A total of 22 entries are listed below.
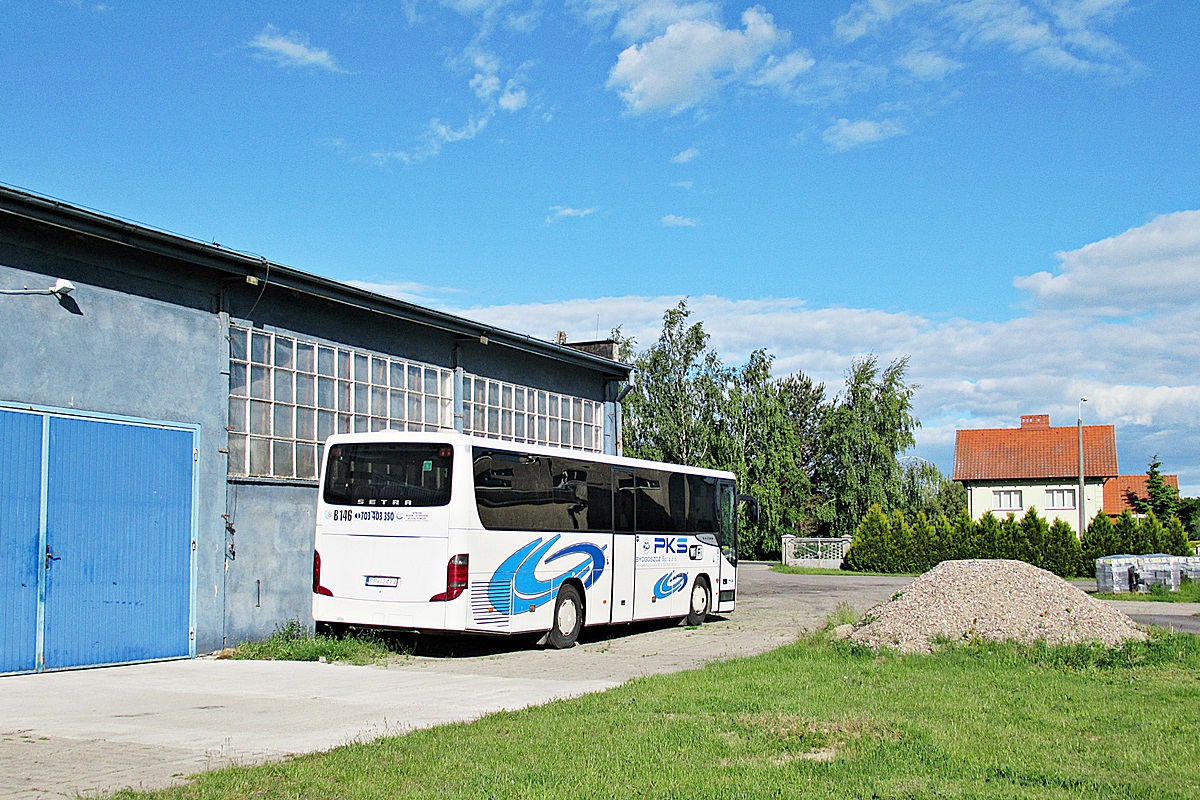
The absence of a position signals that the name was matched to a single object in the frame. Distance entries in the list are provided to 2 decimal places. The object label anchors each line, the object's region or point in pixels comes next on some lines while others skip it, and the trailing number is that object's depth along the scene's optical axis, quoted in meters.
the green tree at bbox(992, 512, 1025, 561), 42.00
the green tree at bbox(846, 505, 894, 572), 45.19
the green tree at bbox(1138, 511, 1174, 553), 39.72
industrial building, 13.18
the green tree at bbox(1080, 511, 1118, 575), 40.62
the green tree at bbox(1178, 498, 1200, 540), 75.38
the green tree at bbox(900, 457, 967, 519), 55.25
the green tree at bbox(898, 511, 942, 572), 44.28
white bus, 15.13
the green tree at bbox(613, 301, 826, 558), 51.41
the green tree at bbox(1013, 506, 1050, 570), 41.50
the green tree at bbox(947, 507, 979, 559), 42.91
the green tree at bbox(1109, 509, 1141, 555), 39.97
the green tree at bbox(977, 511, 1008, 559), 42.47
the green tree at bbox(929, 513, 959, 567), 43.53
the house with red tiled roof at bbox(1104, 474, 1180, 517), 82.06
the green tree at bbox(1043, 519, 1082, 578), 41.09
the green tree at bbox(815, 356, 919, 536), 54.22
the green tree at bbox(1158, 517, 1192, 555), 39.62
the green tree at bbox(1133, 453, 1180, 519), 74.50
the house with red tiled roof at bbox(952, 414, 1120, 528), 66.12
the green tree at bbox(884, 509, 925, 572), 44.62
